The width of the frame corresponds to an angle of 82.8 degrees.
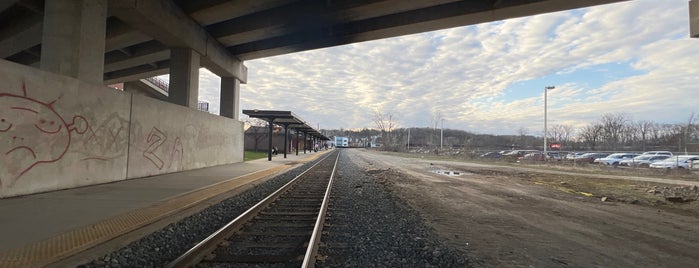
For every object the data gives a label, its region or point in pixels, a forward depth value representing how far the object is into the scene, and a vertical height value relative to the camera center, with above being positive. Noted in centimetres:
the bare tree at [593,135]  7894 +331
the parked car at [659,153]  3919 -1
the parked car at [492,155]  5255 -87
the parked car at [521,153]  5212 -49
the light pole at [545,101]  3988 +501
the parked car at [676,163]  2910 -73
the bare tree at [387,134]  11976 +385
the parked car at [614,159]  3747 -71
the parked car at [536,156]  4369 -75
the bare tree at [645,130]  7600 +432
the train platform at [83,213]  543 -148
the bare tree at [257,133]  6491 +169
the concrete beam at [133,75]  2938 +516
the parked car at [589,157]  3928 -64
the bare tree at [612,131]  7662 +405
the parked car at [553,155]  4018 -57
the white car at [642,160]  3491 -68
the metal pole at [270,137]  3456 +58
